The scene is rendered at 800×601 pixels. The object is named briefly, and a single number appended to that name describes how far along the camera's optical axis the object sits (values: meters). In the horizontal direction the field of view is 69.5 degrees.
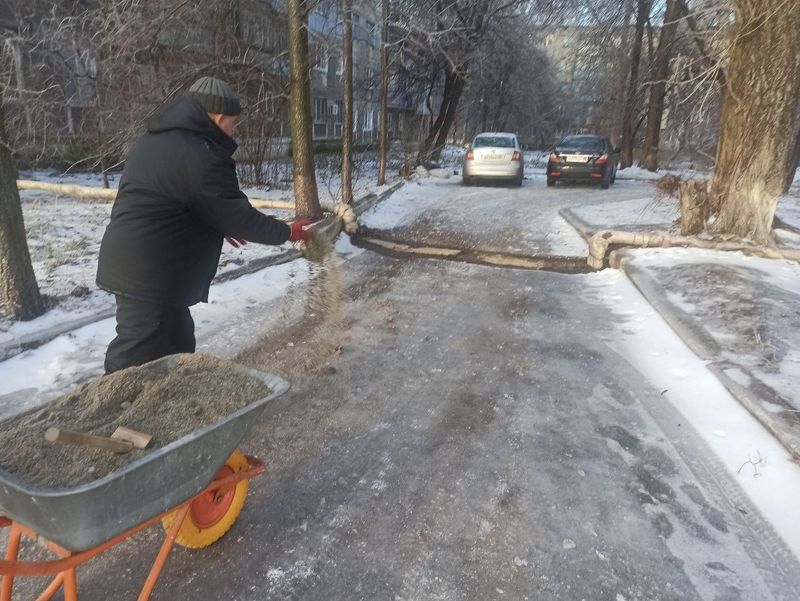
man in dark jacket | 2.88
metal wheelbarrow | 1.89
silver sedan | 17.72
